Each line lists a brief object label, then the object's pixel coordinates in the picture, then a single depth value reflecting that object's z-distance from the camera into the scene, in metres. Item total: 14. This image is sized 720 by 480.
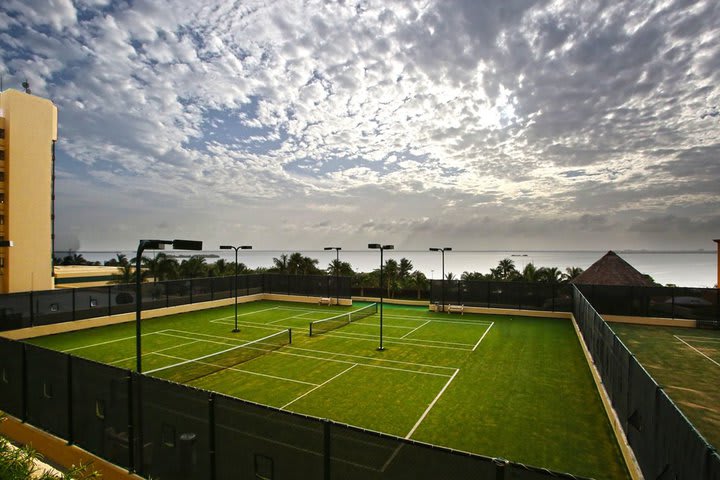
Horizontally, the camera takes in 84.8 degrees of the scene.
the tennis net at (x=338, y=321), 28.49
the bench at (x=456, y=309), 35.94
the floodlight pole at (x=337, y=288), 40.81
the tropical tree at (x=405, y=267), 60.20
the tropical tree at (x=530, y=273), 52.33
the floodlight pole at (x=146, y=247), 11.20
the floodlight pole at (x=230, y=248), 27.91
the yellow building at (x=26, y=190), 40.03
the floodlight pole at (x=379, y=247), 22.87
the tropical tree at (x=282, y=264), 61.09
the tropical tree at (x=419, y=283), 45.84
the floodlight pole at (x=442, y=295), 36.99
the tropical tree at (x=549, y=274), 53.34
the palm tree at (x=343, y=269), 64.36
